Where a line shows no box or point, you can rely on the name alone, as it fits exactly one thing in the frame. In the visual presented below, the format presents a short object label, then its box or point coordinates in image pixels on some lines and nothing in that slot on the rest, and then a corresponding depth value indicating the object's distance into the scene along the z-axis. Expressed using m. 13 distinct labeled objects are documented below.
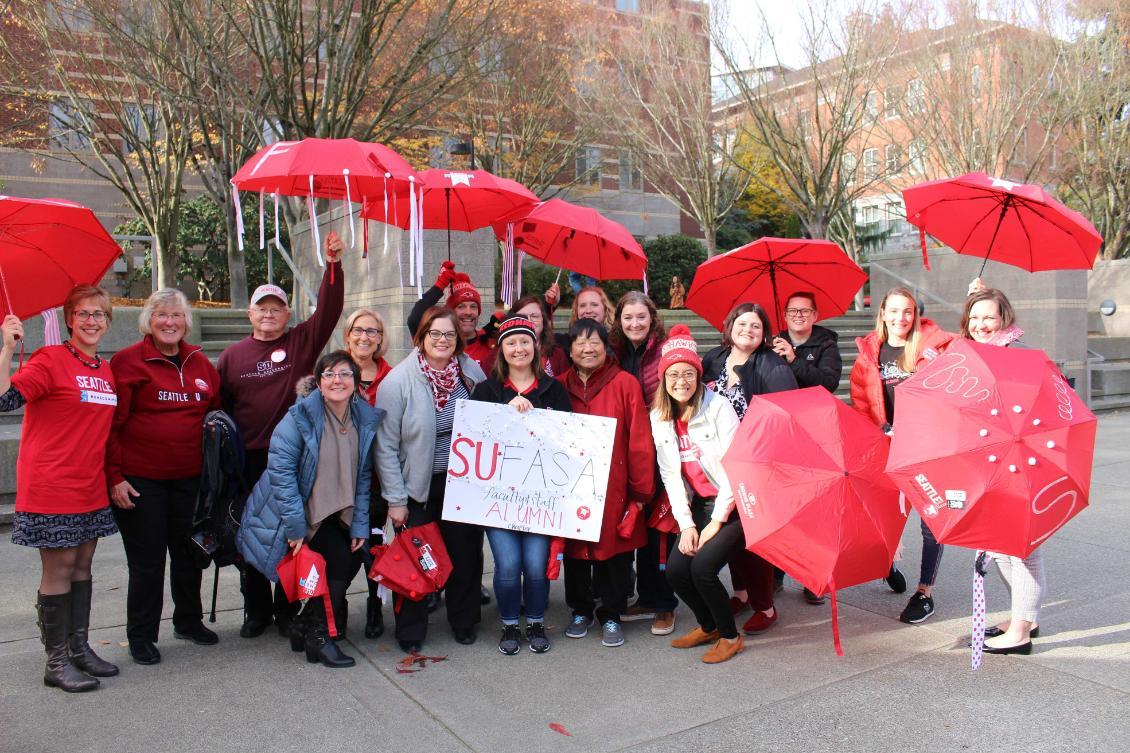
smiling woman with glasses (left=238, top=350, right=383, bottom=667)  4.20
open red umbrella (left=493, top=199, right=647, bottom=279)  6.01
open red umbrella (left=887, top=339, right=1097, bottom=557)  3.46
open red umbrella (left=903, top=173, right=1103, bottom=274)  4.93
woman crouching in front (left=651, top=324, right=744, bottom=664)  4.31
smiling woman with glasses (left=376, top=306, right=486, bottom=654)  4.50
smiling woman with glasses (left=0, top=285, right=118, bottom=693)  3.89
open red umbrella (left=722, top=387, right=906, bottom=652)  3.77
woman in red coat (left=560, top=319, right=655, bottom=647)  4.59
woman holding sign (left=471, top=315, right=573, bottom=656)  4.53
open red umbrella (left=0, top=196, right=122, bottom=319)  4.14
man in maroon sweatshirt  4.61
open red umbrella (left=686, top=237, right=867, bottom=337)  5.52
